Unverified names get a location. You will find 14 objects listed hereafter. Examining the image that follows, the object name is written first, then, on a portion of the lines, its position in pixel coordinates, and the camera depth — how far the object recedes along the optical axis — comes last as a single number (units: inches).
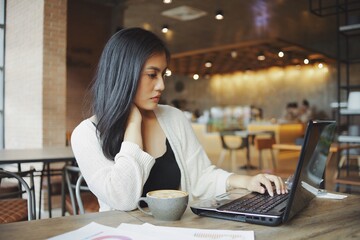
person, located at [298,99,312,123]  443.0
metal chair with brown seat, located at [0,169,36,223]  79.0
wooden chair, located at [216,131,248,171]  287.0
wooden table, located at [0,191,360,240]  33.7
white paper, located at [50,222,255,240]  32.6
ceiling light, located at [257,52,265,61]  415.5
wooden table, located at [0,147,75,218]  100.5
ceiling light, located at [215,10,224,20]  253.9
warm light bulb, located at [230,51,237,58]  402.8
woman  47.3
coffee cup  37.5
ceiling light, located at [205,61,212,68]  483.5
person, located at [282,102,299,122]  457.2
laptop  35.3
